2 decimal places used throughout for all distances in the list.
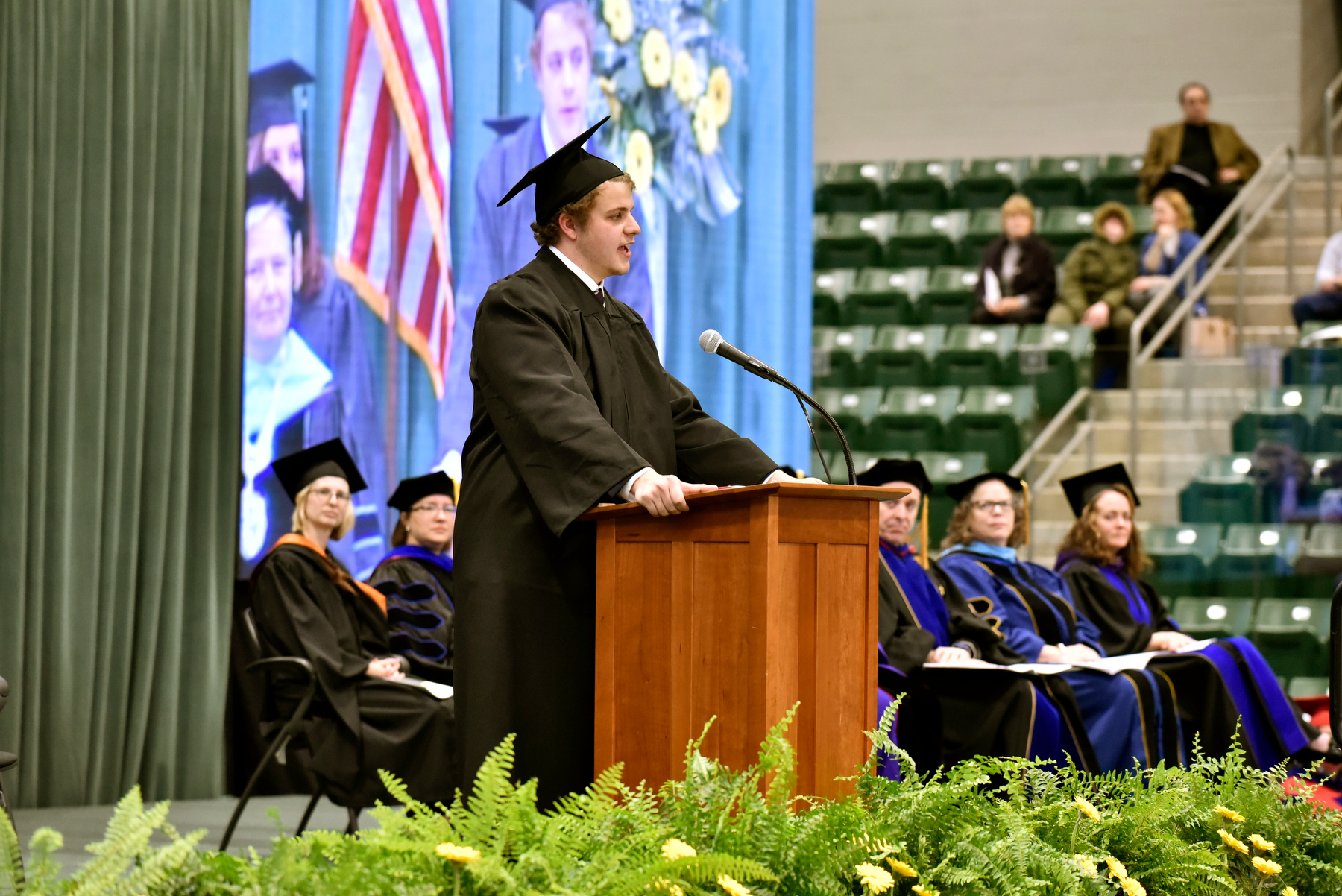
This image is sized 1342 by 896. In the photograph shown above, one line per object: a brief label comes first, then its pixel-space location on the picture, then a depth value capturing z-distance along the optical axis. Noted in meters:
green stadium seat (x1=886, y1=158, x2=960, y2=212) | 26.41
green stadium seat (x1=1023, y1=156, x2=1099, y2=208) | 26.00
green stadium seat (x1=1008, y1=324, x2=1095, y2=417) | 20.47
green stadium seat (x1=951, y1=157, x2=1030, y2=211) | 26.20
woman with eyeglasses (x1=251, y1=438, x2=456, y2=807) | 9.71
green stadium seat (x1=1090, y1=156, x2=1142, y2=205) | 25.69
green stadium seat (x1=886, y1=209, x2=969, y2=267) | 25.22
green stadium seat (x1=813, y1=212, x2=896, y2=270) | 25.55
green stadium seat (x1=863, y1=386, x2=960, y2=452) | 20.55
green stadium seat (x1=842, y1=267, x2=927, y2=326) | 24.00
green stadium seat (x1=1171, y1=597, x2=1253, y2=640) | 15.45
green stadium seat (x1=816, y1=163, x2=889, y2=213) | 26.72
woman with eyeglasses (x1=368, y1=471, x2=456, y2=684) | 11.05
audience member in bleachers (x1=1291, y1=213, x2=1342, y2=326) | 18.87
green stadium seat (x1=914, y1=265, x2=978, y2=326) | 23.78
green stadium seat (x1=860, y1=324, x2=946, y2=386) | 21.87
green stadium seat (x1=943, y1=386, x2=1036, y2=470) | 19.87
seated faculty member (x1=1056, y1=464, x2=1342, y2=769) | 11.01
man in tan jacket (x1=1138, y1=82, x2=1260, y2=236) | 23.05
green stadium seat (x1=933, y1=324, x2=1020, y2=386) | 21.27
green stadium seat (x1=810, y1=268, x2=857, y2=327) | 24.23
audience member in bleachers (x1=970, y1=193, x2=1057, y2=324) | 21.87
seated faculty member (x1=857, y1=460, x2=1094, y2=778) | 9.93
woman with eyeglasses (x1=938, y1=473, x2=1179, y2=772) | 10.73
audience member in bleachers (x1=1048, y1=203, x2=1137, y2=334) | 21.56
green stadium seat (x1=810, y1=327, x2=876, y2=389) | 22.30
